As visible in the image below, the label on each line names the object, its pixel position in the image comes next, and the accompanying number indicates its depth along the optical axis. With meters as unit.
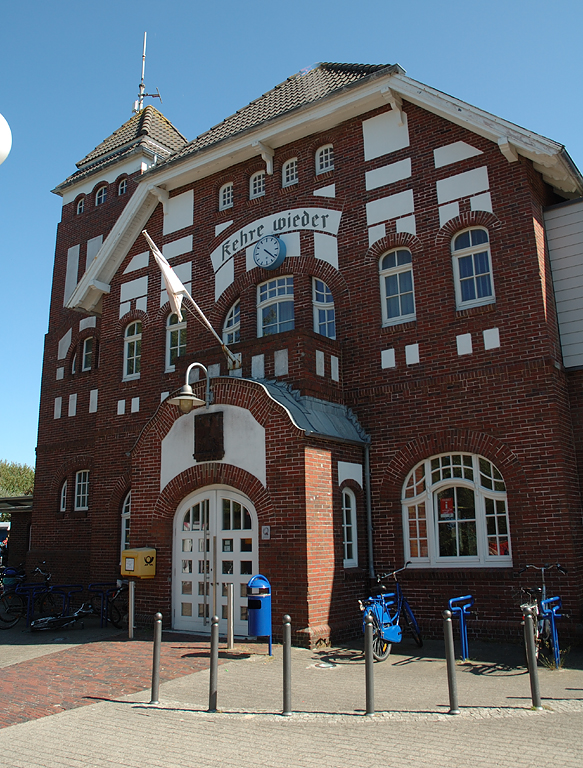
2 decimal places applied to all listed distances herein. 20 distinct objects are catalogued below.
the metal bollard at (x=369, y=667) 6.86
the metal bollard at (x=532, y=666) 6.88
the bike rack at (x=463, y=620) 9.70
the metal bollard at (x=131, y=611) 11.91
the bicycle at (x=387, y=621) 9.74
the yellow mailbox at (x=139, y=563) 12.97
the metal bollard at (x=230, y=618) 10.55
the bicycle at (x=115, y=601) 14.15
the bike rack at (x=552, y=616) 9.05
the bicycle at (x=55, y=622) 13.24
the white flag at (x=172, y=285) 13.26
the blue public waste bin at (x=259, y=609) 10.45
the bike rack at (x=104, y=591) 14.12
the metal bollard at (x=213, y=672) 7.29
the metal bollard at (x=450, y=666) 6.78
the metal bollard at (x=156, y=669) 7.58
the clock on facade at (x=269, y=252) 14.66
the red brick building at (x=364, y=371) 11.42
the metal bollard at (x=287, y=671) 6.90
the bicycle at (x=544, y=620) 9.06
